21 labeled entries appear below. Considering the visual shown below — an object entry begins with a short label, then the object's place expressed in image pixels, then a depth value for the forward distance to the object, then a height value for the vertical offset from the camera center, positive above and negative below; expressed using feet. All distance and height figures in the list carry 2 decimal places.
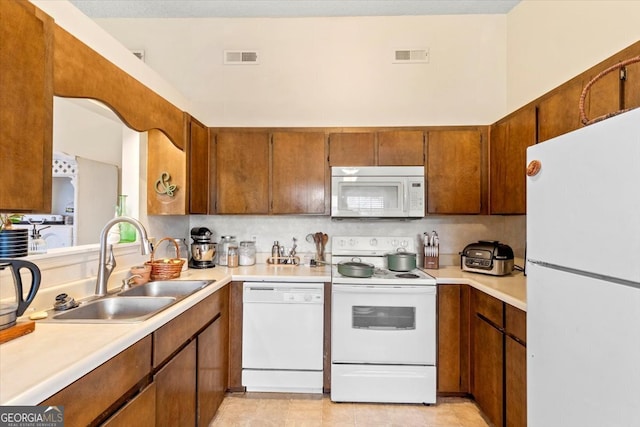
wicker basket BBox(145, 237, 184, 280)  6.95 -1.27
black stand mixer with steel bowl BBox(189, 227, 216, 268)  8.68 -1.02
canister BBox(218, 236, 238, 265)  9.03 -1.00
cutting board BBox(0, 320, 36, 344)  3.43 -1.40
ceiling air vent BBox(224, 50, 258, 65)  9.89 +5.18
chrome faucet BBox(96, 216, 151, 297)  5.55 -0.74
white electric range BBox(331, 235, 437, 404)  7.33 -3.05
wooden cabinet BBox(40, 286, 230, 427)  3.12 -2.29
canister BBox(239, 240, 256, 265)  9.12 -1.16
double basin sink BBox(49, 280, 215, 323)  4.66 -1.62
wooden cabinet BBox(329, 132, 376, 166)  8.89 +1.97
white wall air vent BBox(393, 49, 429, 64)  9.75 +5.17
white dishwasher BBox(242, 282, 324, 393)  7.61 -3.13
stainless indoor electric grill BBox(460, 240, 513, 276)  7.64 -1.08
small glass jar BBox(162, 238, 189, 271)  8.61 -1.03
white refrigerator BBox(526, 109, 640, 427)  2.68 -0.64
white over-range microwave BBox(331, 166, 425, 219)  8.46 +0.68
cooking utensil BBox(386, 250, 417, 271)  8.52 -1.30
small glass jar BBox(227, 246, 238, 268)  8.74 -1.20
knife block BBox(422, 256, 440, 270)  8.98 -1.39
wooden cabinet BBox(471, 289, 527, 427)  5.45 -2.95
